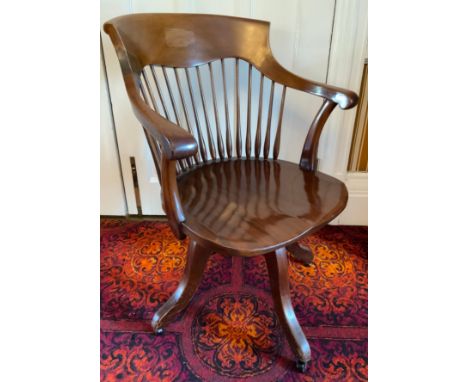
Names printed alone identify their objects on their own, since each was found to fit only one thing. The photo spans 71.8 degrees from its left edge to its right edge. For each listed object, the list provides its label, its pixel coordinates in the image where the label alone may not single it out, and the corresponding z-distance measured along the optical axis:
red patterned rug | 0.92
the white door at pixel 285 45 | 1.14
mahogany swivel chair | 0.72
